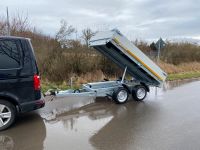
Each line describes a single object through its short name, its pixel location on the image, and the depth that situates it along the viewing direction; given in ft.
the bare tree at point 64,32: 24.94
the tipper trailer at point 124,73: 17.36
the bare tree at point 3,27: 22.82
